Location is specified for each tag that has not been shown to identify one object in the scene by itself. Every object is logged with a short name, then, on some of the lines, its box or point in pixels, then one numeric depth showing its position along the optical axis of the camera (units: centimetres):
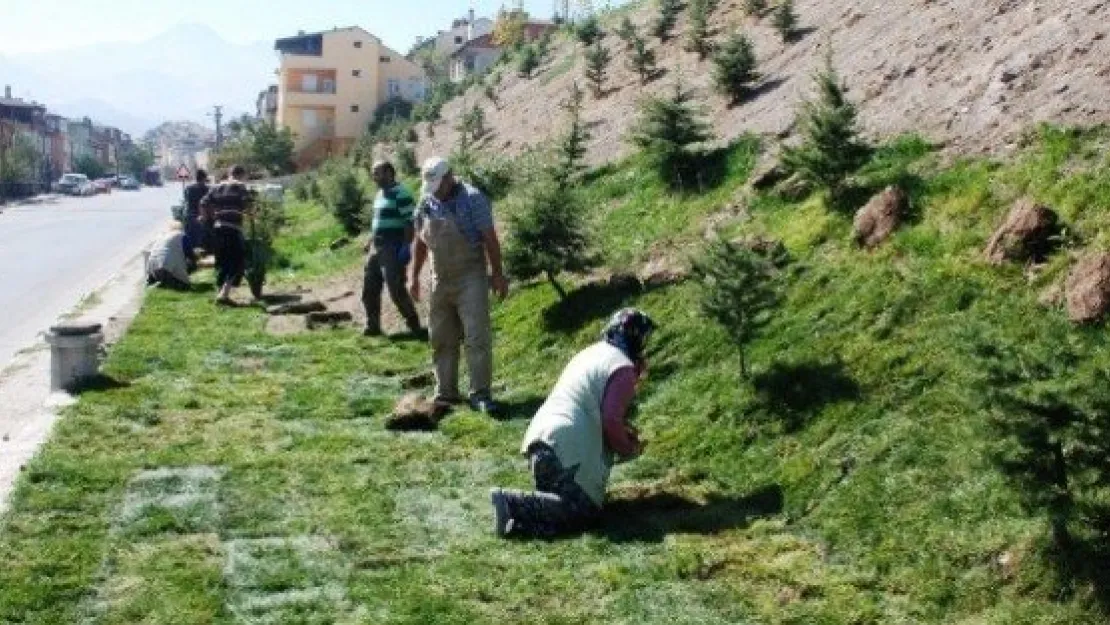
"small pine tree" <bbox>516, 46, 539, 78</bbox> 3888
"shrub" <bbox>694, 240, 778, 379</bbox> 833
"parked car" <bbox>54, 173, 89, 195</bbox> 9217
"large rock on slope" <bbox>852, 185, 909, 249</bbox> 909
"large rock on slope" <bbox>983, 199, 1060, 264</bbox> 772
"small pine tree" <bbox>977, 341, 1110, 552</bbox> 509
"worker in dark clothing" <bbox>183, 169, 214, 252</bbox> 2092
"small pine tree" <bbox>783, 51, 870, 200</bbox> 1019
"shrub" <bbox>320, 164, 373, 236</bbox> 2369
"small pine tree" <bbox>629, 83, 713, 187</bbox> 1321
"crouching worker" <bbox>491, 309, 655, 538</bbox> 682
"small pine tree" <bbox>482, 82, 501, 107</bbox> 3681
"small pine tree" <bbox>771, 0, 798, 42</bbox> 1858
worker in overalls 998
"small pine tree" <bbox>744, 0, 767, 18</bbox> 2203
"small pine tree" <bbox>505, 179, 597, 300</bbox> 1152
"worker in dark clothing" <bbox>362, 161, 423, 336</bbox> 1355
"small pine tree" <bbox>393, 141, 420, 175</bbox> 3145
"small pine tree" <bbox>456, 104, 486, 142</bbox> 3000
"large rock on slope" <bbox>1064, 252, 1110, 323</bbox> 675
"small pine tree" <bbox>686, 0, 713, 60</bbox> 2198
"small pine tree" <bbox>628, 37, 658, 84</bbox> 2309
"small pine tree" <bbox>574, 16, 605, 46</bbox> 3369
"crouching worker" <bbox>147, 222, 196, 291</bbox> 1967
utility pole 13250
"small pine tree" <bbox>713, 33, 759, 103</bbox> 1644
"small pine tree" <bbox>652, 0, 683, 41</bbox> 2612
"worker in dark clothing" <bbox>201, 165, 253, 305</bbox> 1714
